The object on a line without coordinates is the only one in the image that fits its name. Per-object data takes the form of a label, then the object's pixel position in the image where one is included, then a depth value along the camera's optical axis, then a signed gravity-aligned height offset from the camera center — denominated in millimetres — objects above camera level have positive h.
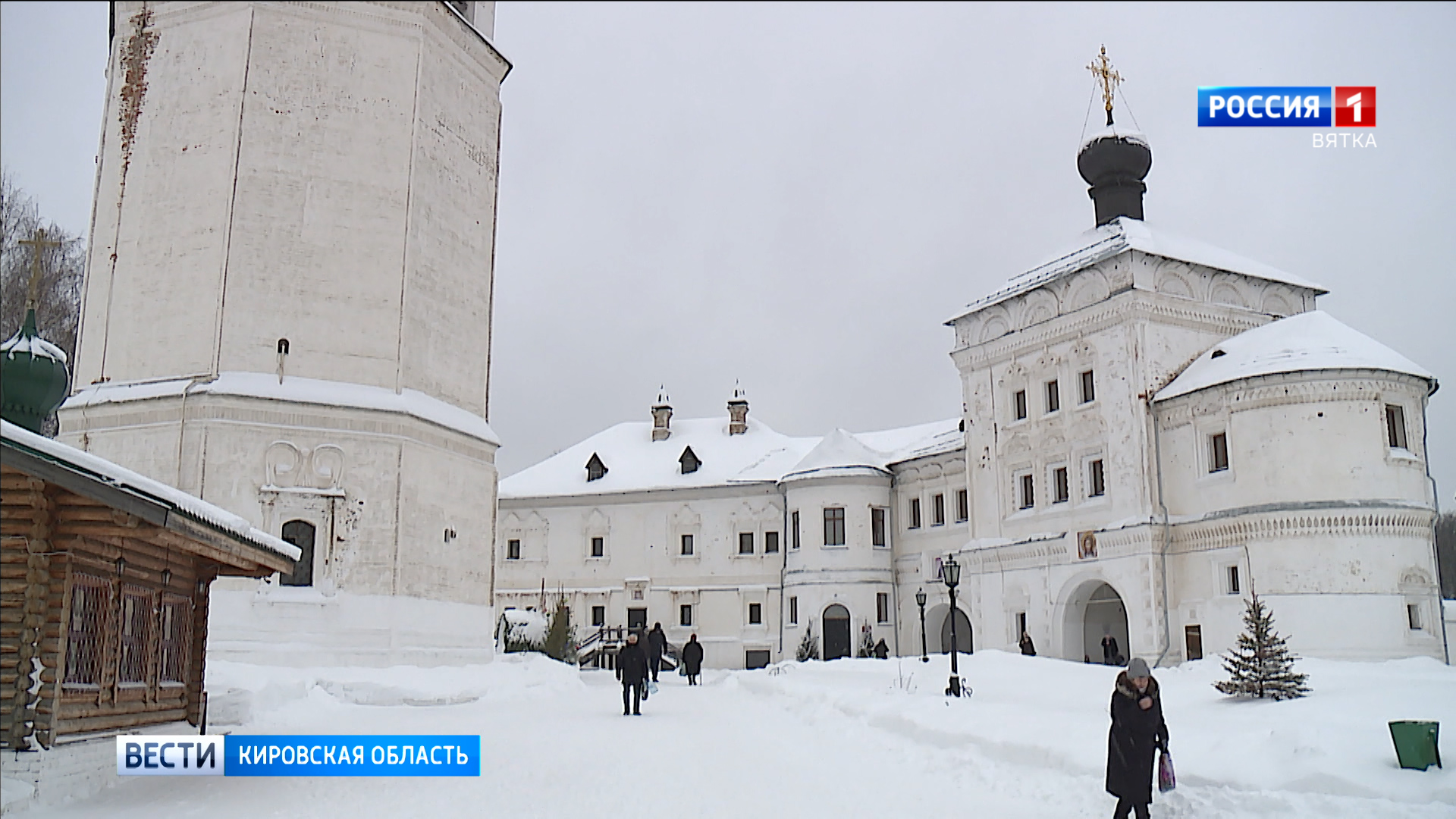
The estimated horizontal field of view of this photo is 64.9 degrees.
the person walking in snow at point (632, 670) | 16609 -906
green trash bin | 8305 -951
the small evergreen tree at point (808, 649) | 37000 -1348
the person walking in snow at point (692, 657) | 26328 -1160
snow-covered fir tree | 13344 -713
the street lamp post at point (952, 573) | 18344 +547
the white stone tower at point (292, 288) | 21453 +6087
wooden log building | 8398 +168
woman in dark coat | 7656 -872
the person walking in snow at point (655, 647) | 21891 -784
